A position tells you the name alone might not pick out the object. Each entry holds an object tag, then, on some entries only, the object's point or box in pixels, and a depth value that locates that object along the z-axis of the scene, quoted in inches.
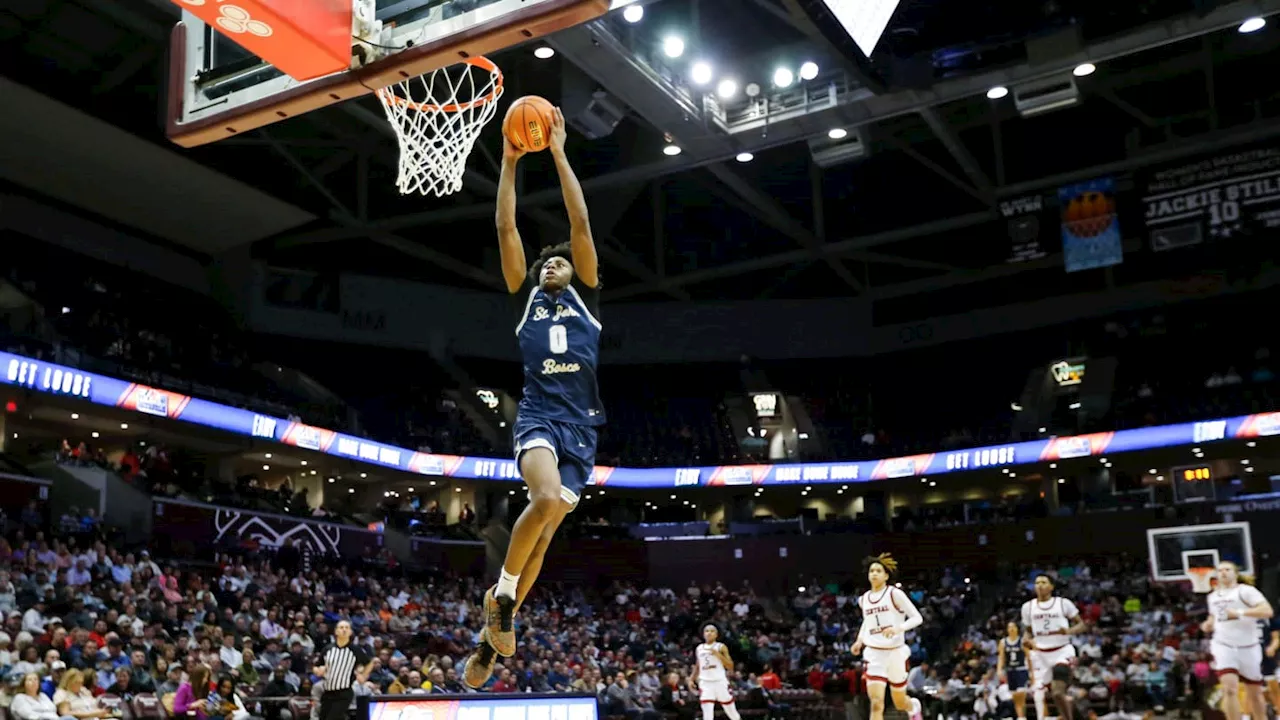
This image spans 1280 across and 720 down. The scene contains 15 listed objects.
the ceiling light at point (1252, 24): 828.0
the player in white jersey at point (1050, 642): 530.0
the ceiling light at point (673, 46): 908.6
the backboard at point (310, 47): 272.1
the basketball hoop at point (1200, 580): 623.3
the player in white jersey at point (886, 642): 483.2
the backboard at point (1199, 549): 754.8
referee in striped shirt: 522.9
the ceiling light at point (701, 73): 918.4
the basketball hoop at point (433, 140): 367.2
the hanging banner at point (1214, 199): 996.6
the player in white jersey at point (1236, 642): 465.7
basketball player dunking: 221.1
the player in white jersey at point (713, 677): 703.7
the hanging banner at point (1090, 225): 1101.1
